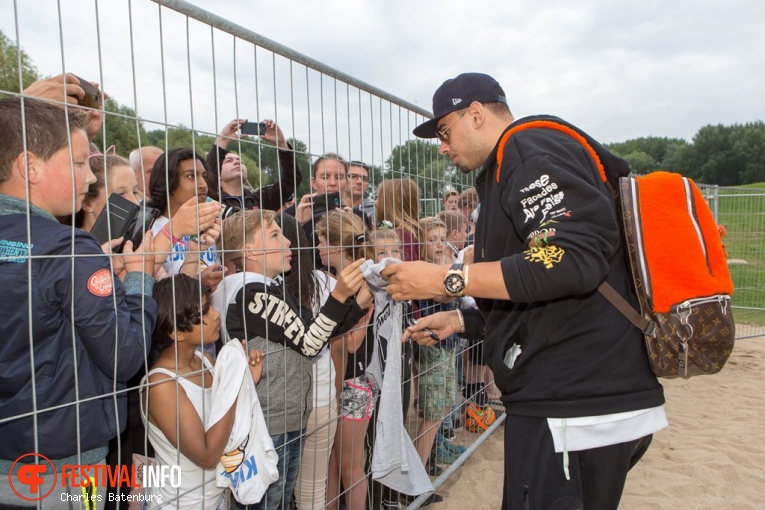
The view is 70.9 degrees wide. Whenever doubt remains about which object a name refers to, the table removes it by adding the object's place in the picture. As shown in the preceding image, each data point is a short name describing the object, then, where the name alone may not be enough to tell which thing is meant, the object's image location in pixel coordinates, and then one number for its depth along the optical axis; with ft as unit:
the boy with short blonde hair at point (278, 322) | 6.91
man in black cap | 4.83
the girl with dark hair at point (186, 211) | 5.59
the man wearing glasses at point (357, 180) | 8.29
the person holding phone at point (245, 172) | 6.53
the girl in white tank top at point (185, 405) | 5.77
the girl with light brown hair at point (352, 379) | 8.55
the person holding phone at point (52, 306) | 4.43
